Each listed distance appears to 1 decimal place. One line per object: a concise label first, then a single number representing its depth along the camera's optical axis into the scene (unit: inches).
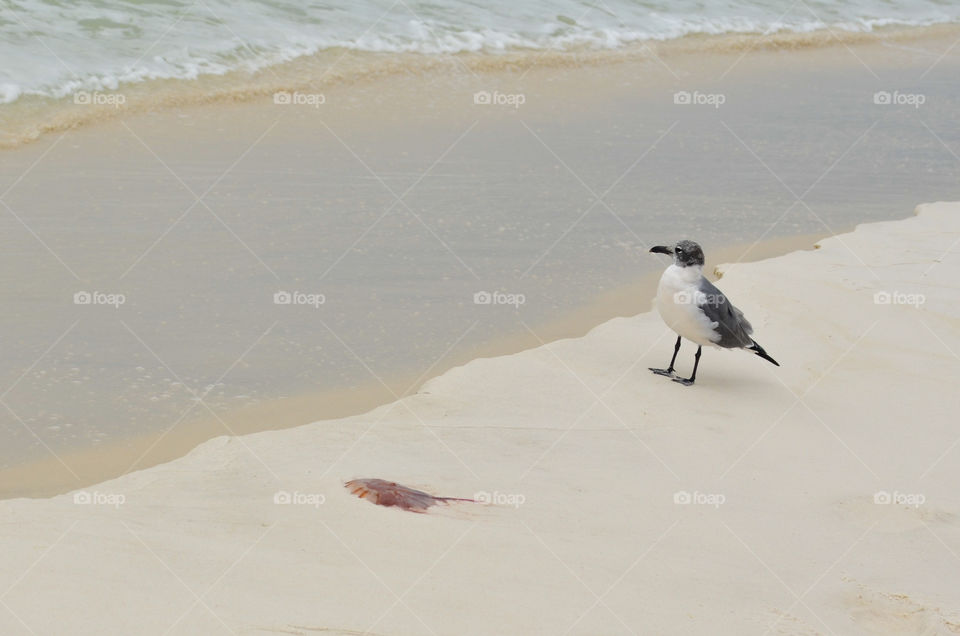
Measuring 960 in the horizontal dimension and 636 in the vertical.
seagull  204.1
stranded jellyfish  151.6
